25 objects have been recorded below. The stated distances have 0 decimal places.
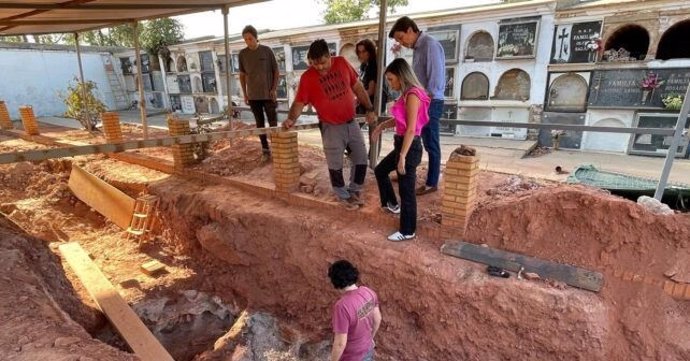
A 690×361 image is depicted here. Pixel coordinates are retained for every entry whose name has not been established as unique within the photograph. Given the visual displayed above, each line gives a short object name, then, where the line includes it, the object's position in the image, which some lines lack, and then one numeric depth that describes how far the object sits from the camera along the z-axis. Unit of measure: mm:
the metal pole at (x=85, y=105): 10516
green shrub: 11569
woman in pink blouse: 3029
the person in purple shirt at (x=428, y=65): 3639
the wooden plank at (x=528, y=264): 3088
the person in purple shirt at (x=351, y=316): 2361
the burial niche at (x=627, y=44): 9508
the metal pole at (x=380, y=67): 4320
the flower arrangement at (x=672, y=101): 8914
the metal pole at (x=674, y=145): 3186
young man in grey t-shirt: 5312
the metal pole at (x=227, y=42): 6219
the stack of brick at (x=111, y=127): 8789
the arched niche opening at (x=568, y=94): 10305
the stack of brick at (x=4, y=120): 13039
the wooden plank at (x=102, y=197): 6402
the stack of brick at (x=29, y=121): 10945
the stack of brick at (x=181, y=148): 6230
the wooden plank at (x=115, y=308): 3391
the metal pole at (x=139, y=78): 8062
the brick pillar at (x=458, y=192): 3510
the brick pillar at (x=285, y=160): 4812
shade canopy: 5059
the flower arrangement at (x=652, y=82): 9211
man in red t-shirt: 3848
